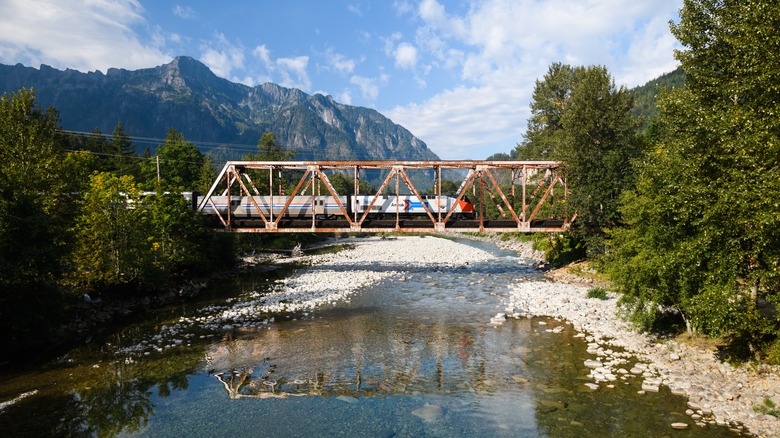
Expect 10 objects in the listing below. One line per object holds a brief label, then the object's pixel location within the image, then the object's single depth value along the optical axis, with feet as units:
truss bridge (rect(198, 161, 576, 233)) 121.49
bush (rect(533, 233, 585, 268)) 138.02
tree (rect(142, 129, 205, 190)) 218.59
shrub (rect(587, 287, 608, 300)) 91.02
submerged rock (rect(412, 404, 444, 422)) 42.42
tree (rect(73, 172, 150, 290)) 86.84
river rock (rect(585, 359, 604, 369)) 54.08
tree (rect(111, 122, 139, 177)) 252.01
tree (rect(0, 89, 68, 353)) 57.98
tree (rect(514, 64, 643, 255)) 109.81
